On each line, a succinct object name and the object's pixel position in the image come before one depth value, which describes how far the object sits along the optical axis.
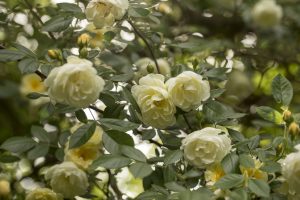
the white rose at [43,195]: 1.61
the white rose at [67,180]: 1.60
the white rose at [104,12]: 1.54
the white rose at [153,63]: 1.80
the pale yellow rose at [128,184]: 1.84
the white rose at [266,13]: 2.21
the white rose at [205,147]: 1.46
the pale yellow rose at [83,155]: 1.62
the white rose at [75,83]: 1.45
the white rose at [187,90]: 1.49
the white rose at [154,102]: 1.49
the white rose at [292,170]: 1.42
